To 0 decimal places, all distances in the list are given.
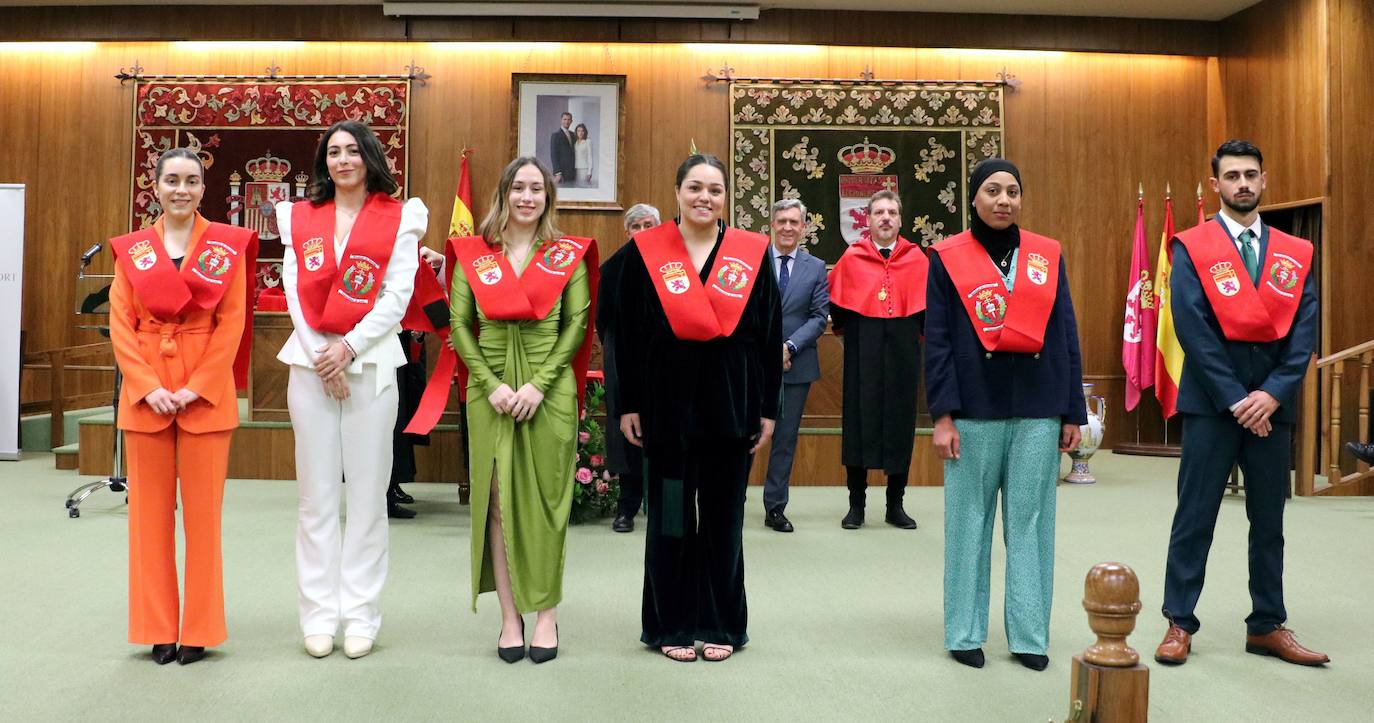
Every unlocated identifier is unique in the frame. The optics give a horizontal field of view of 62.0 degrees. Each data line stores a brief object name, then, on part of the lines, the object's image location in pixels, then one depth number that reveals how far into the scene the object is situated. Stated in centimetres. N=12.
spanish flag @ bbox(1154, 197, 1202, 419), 579
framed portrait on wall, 930
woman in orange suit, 309
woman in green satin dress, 320
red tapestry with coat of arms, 930
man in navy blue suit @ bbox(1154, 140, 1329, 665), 324
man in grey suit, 552
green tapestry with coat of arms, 933
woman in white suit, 316
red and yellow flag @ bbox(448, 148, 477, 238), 909
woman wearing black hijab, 316
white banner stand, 818
